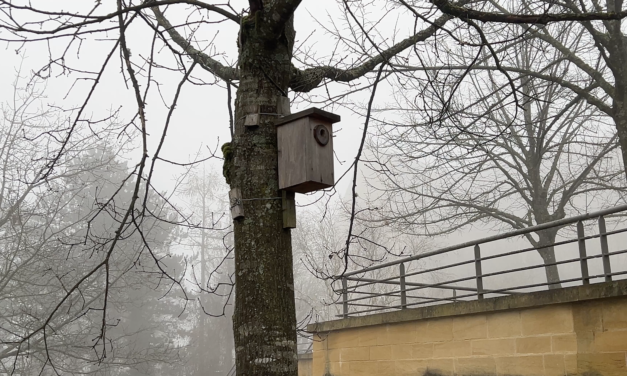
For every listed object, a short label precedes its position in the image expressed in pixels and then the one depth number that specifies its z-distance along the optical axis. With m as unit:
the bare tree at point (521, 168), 12.93
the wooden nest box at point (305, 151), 3.58
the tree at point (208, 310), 33.72
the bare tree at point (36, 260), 13.39
